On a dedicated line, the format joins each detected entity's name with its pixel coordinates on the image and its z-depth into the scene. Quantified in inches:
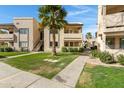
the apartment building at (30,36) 611.5
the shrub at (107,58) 268.8
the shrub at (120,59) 249.7
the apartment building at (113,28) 268.9
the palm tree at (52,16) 423.9
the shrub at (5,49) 618.0
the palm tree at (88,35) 1629.7
